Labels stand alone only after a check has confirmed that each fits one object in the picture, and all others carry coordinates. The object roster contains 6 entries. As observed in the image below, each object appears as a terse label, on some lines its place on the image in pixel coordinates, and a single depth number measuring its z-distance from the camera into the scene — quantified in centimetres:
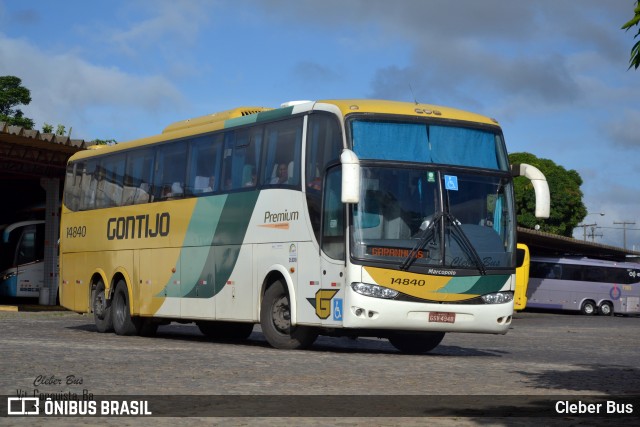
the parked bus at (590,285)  6094
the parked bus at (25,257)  4359
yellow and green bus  1698
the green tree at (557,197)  8781
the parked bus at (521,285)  4293
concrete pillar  4134
